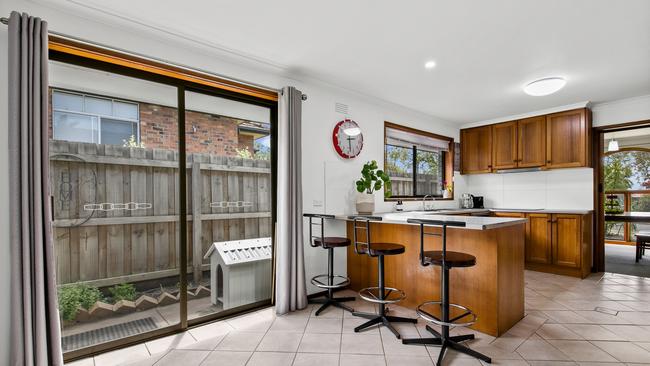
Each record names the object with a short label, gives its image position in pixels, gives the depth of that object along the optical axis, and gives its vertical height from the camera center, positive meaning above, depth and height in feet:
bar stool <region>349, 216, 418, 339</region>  8.40 -2.78
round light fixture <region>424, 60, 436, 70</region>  9.84 +3.77
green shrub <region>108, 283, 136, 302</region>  8.88 -3.09
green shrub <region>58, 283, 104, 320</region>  7.91 -2.95
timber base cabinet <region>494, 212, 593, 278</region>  13.52 -2.77
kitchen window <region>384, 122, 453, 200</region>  14.84 +1.11
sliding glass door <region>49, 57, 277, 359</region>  7.98 -0.52
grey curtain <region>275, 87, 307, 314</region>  9.79 -0.92
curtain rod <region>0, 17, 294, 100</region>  6.58 +3.15
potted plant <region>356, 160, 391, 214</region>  11.90 -0.15
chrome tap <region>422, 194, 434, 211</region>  15.60 -1.08
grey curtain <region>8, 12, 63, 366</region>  5.89 -0.39
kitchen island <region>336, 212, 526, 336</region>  8.13 -2.59
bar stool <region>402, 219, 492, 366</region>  6.97 -2.53
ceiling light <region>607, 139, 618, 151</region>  19.84 +2.28
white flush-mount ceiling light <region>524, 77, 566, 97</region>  10.41 +3.24
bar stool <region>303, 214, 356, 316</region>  9.61 -2.65
